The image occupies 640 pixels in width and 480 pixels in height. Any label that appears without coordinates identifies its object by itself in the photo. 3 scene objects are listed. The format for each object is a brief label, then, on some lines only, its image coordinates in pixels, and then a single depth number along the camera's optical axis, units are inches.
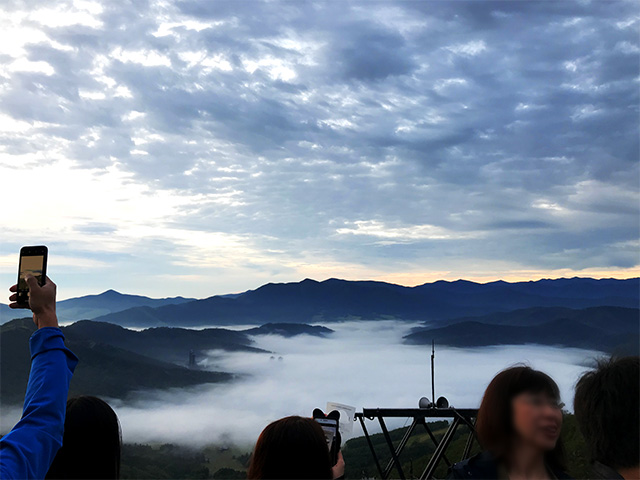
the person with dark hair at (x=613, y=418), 110.0
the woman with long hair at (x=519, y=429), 118.0
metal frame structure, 316.8
